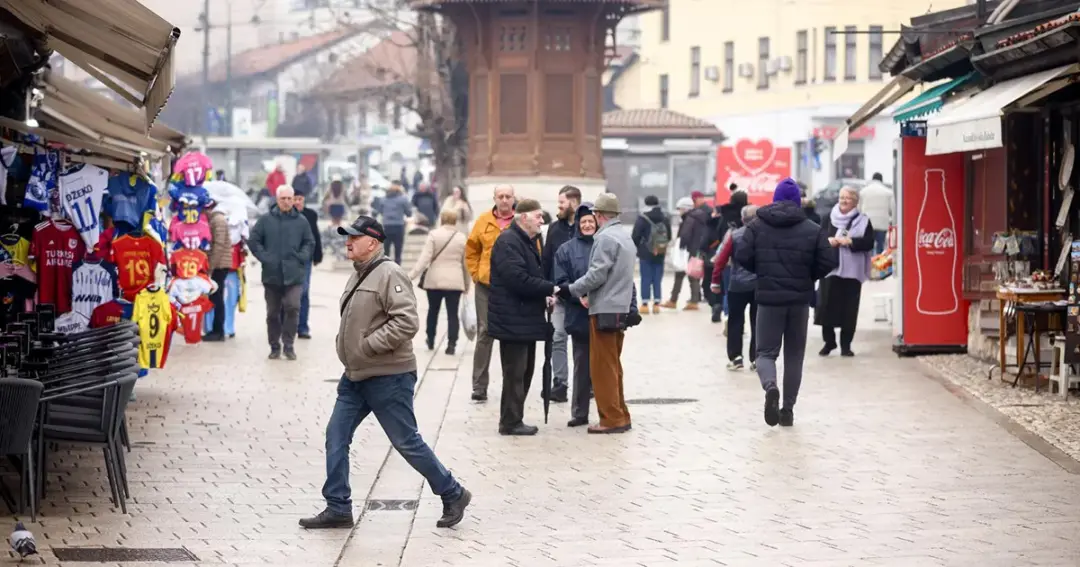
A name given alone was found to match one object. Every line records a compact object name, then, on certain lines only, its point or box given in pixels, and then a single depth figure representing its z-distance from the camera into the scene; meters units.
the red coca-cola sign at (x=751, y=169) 35.66
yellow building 58.91
